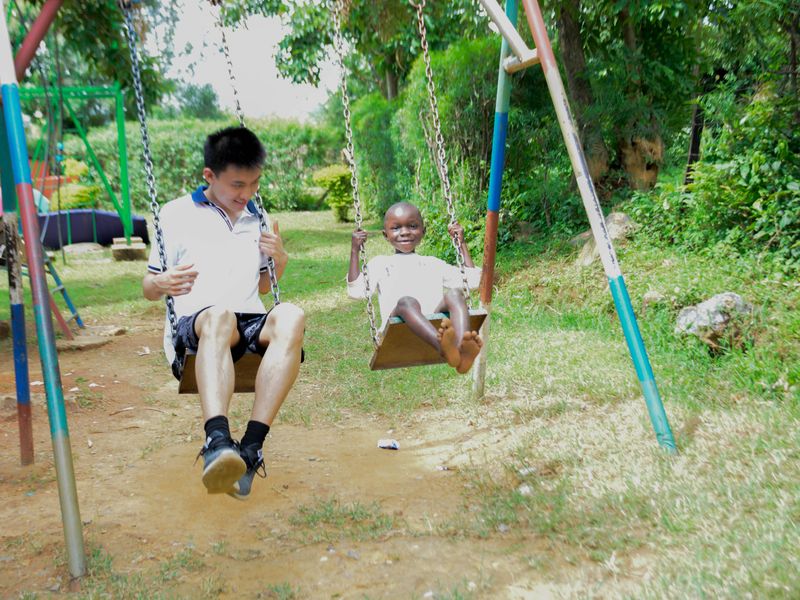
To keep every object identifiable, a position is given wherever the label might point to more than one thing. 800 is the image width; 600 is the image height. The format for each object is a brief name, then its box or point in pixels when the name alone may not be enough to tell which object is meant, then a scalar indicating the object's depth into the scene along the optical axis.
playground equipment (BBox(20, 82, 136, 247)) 11.07
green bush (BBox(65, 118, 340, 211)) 21.66
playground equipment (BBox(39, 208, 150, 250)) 14.49
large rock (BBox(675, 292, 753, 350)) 5.12
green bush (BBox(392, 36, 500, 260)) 9.51
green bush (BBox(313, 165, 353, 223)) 17.77
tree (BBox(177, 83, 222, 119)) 44.79
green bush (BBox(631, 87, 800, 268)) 5.99
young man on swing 3.05
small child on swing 3.91
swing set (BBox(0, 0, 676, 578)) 2.85
